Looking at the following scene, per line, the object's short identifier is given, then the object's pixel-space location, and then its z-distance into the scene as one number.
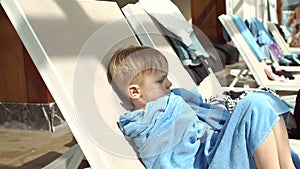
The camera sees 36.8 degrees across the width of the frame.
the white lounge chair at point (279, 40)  5.68
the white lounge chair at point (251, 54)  3.49
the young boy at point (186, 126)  1.34
